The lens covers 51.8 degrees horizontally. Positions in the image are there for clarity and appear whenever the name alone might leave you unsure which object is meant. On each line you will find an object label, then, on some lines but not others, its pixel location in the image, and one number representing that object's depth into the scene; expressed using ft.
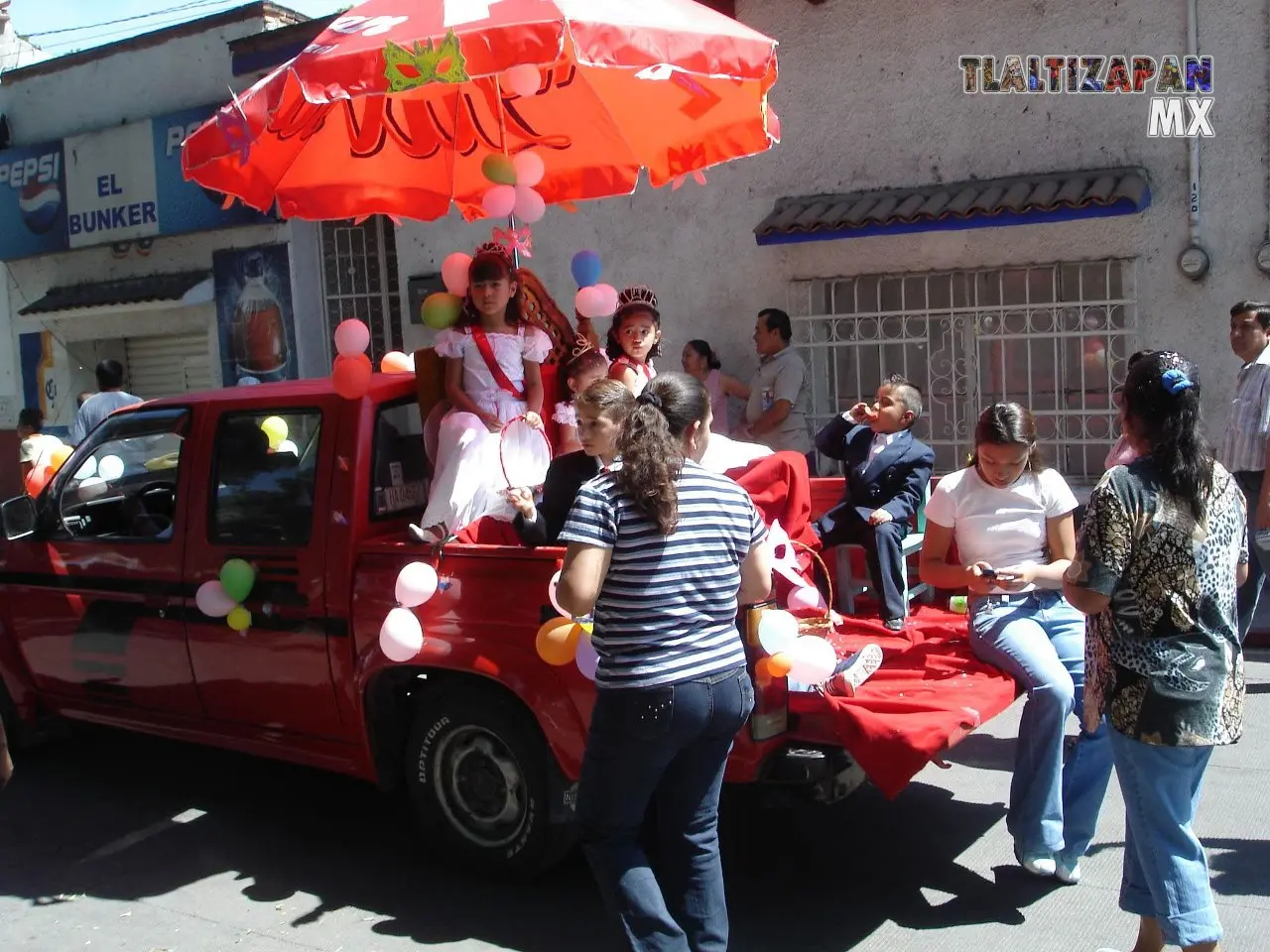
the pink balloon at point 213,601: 15.79
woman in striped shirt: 10.76
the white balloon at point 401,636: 13.76
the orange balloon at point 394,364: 18.42
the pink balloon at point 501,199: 17.71
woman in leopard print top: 10.67
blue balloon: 19.26
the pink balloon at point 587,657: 12.69
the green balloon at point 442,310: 17.87
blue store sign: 44.45
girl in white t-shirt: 13.65
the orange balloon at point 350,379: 15.80
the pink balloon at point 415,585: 13.79
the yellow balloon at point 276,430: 16.24
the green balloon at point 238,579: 15.70
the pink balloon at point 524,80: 16.63
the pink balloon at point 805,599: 14.12
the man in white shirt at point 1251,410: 20.73
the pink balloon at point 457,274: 18.37
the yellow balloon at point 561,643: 12.74
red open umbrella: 14.65
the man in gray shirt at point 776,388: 29.40
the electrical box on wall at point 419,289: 38.27
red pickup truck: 13.87
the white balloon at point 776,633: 12.55
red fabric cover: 12.21
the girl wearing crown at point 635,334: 18.07
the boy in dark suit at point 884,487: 17.25
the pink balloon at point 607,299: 18.47
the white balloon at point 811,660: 12.40
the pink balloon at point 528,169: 17.99
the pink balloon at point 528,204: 17.94
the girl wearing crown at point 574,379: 17.52
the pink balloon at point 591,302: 18.47
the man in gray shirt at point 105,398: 30.32
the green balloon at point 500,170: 17.87
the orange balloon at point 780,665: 12.47
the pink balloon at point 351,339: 16.53
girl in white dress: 15.79
